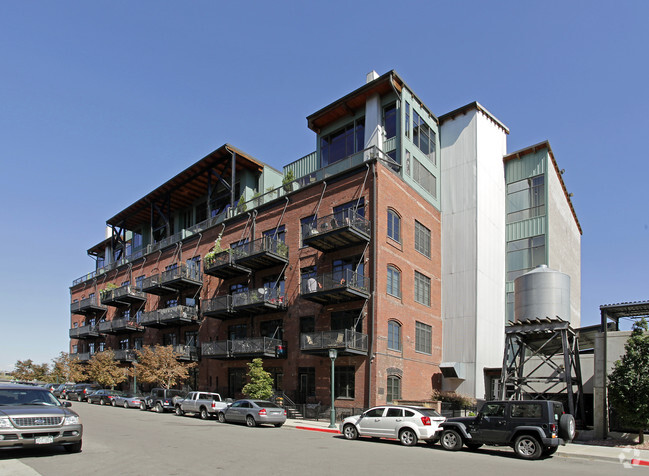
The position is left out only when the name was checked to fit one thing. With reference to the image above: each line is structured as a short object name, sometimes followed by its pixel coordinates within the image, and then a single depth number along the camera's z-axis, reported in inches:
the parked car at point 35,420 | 450.0
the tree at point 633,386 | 724.0
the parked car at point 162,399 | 1311.5
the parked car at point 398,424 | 719.1
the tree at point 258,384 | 1225.4
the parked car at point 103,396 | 1560.0
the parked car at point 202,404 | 1112.8
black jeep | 614.1
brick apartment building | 1197.7
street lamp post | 1006.4
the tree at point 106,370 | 1905.8
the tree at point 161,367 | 1499.8
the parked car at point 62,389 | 1877.7
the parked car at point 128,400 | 1418.6
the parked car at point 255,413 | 967.0
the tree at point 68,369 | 2236.7
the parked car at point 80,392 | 1754.4
